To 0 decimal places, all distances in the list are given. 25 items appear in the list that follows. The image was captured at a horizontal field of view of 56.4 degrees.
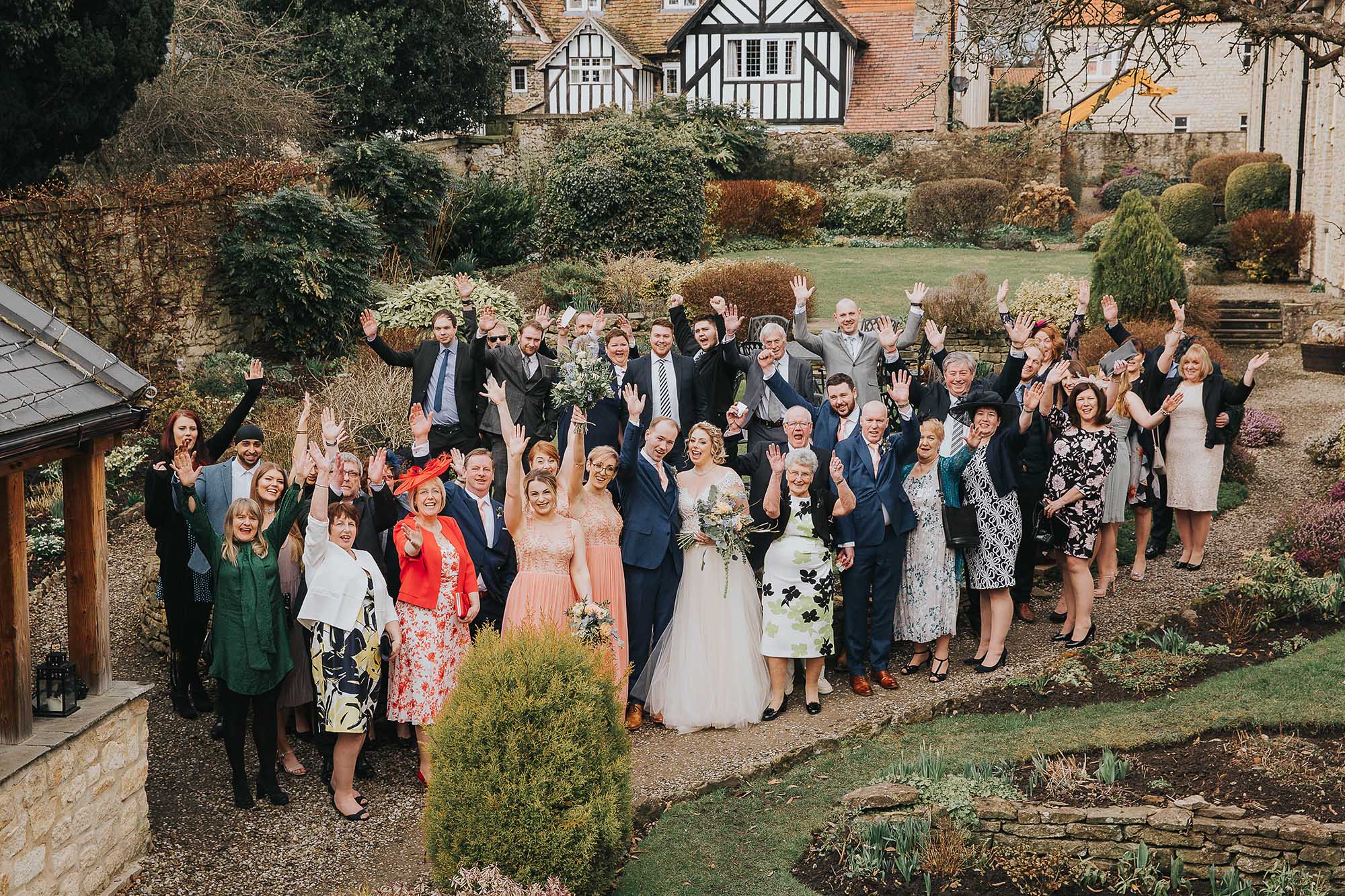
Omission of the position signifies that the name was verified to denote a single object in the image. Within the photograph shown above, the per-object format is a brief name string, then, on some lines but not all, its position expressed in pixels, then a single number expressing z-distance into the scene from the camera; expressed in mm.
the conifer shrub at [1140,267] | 15758
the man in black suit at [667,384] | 9391
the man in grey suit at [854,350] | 9789
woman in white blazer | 6746
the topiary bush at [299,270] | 15250
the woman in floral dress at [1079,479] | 8688
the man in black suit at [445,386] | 10141
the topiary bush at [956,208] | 30109
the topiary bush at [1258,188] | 25156
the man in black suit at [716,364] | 9648
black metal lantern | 6125
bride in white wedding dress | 7926
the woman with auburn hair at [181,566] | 7406
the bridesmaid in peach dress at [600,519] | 7781
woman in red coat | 7156
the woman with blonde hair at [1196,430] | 9883
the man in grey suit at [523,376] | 10000
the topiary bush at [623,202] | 20781
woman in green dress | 6770
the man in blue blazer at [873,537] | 8203
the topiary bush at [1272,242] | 22219
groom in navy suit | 8016
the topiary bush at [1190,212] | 26750
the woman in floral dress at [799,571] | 7973
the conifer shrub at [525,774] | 5508
